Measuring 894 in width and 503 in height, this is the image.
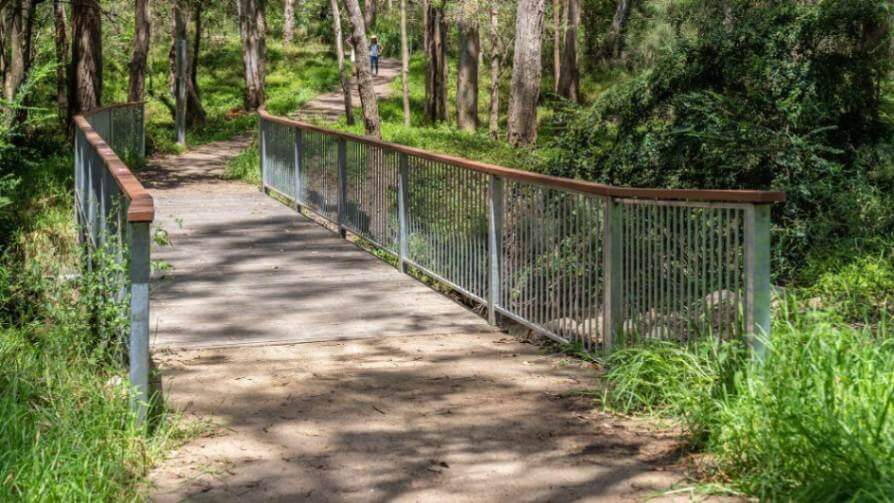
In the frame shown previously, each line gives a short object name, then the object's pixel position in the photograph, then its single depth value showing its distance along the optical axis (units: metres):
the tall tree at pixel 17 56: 29.38
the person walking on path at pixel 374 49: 53.16
